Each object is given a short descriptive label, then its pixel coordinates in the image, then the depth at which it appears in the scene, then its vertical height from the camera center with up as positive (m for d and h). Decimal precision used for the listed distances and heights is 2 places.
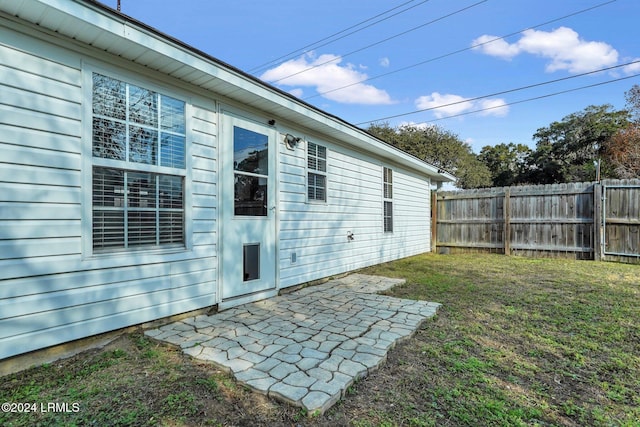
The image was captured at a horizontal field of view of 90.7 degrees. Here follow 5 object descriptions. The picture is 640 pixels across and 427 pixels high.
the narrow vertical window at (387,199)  7.48 +0.32
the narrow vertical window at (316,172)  5.14 +0.68
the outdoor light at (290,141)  4.63 +1.07
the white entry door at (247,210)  3.71 +0.04
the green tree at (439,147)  21.73 +4.47
